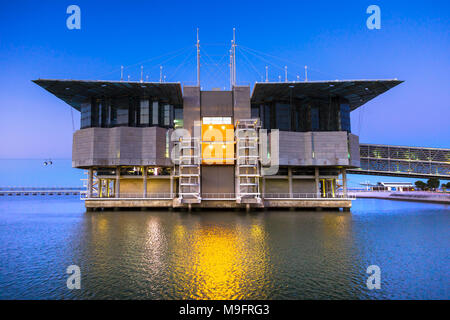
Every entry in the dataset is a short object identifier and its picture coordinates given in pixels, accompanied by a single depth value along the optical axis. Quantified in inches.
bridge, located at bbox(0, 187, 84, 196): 6426.2
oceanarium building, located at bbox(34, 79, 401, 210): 1948.8
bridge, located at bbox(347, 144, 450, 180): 2834.6
